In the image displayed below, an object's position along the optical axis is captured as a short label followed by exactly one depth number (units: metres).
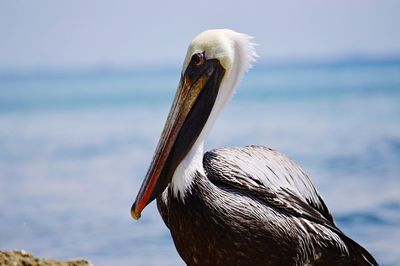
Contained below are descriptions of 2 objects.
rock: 9.79
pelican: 9.66
